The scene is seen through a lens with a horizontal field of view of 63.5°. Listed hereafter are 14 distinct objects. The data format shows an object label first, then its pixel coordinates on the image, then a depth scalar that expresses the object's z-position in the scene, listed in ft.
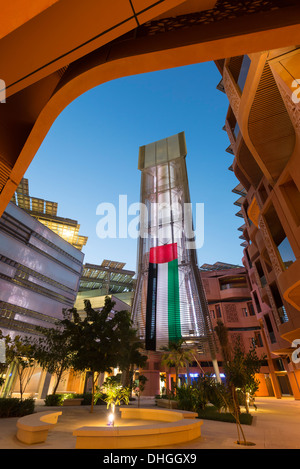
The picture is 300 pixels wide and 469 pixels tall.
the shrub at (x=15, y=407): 42.22
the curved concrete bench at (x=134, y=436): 20.07
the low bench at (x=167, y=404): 53.26
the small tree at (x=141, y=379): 76.79
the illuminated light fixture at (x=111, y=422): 35.04
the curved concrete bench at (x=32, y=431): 22.91
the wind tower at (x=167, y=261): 93.25
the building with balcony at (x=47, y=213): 124.59
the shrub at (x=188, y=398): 49.42
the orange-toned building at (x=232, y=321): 120.88
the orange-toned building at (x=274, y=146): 29.32
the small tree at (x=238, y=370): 32.24
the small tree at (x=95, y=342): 48.75
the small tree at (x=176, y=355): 81.66
